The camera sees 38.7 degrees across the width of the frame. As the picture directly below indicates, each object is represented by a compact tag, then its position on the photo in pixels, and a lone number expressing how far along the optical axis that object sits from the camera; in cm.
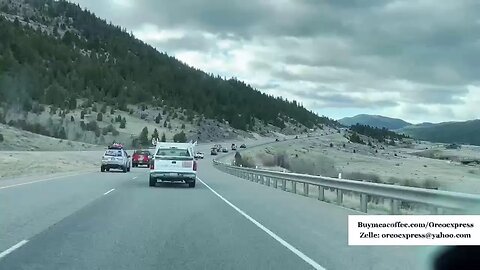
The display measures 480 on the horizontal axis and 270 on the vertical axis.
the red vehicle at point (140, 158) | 6656
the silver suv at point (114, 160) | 4959
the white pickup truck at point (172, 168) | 3064
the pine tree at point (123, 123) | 13223
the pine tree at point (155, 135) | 11815
